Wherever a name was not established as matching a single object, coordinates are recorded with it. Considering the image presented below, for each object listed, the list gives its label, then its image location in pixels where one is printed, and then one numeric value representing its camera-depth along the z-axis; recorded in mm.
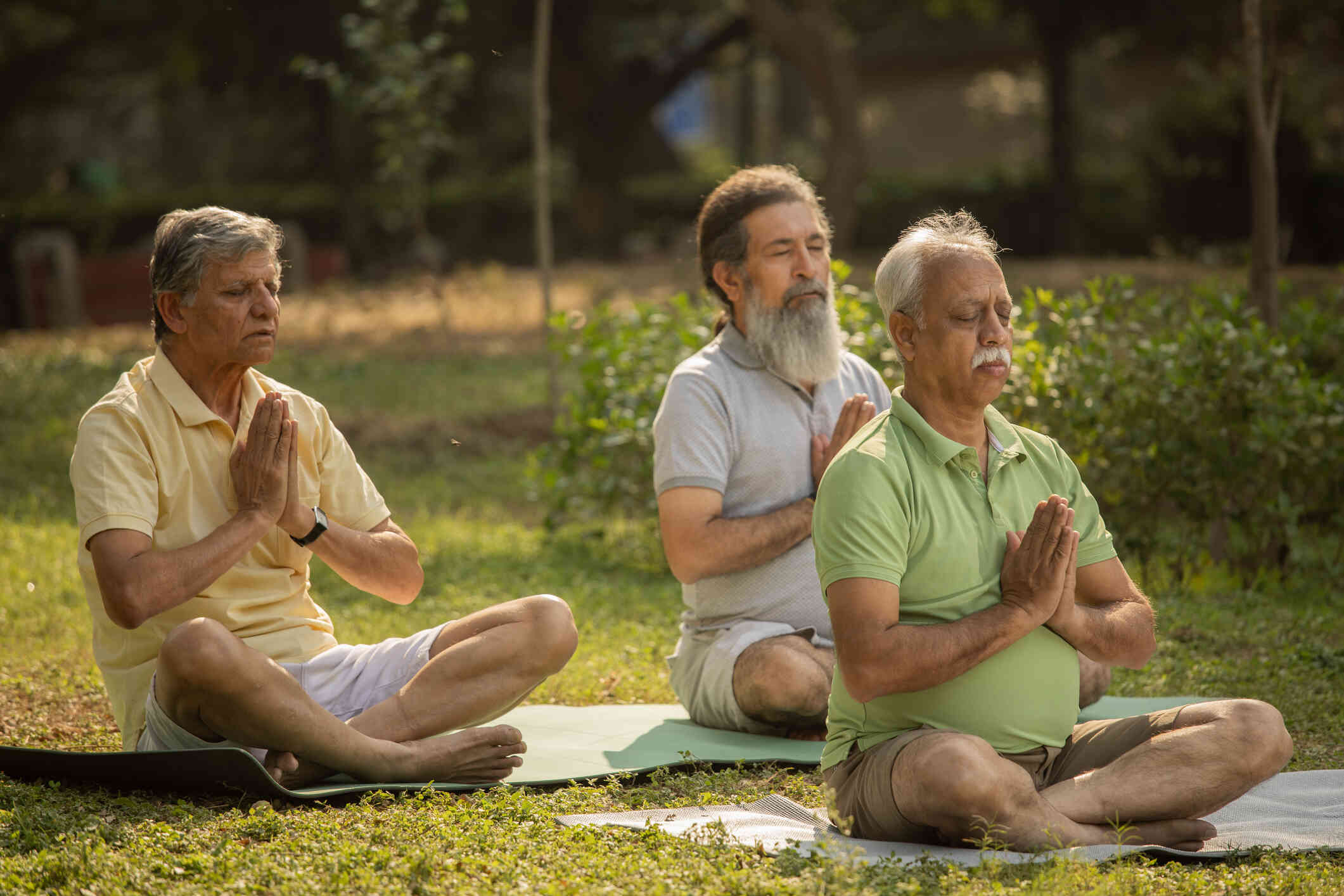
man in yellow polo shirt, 7156
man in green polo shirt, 6137
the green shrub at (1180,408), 12312
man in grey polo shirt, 8586
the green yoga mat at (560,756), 7324
